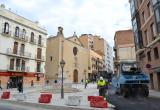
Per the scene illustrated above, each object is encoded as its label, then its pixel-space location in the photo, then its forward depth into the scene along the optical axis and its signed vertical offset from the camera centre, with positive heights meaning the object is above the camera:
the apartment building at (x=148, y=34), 11.24 +4.08
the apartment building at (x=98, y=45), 42.79 +10.09
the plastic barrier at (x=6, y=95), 9.64 -1.96
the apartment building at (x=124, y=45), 25.82 +5.71
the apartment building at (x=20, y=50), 19.15 +4.00
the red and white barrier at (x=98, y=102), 6.28 -1.73
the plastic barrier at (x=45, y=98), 7.81 -1.83
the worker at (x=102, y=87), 8.44 -1.22
